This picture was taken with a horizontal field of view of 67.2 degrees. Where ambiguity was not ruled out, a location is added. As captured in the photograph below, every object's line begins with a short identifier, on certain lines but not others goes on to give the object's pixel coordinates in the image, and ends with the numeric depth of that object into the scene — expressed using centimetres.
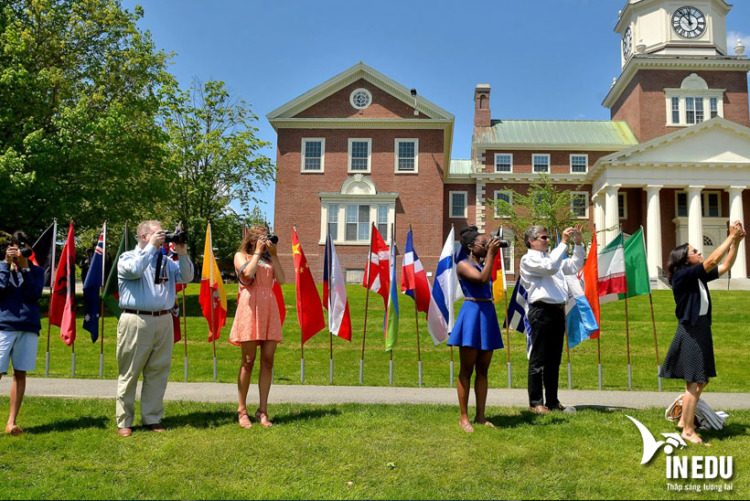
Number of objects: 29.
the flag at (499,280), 1044
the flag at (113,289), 914
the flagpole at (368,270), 1039
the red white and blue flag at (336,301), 980
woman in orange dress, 612
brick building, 3322
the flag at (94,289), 969
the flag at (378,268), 1043
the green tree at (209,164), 3148
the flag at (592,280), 945
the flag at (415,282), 1000
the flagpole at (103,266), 996
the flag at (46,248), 894
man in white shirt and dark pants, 654
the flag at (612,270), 956
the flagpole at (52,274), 956
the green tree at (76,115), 1934
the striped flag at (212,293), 1022
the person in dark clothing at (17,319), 585
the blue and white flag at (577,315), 797
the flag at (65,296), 948
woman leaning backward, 557
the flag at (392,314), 962
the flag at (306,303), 920
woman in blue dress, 592
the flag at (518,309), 834
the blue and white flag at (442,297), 885
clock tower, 4031
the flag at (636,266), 941
